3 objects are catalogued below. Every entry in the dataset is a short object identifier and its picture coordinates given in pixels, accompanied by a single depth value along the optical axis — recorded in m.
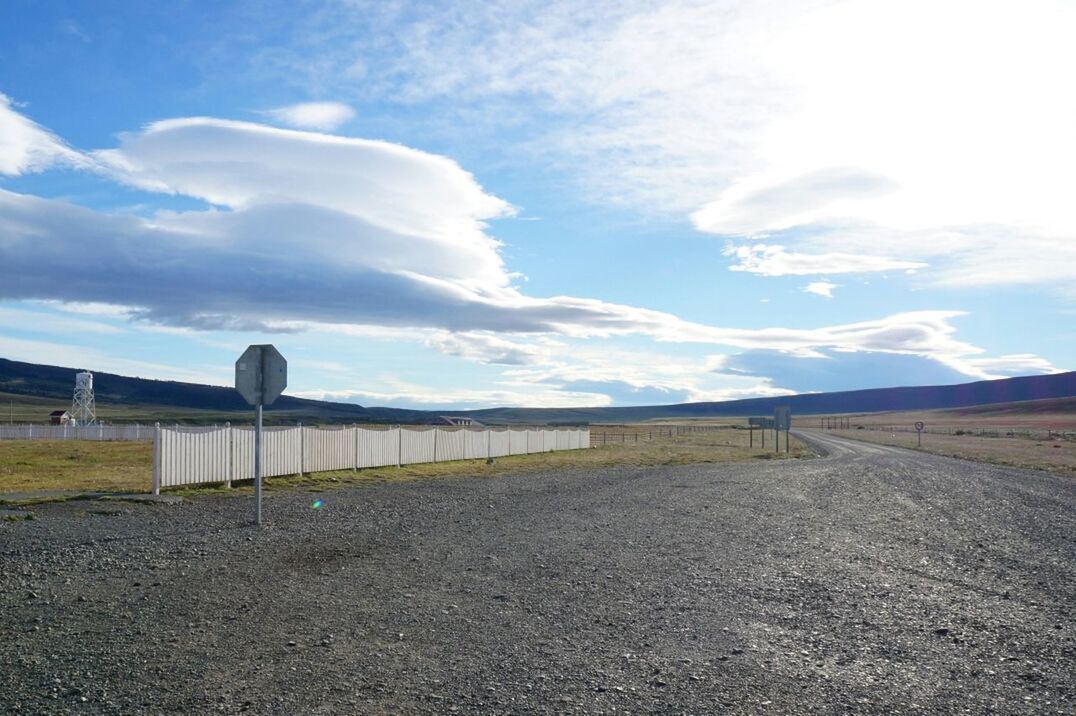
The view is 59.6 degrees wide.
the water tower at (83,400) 82.81
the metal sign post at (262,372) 15.12
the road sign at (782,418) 50.78
